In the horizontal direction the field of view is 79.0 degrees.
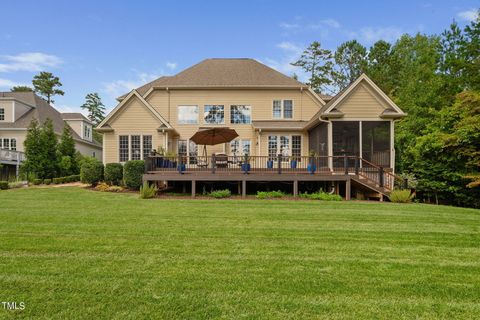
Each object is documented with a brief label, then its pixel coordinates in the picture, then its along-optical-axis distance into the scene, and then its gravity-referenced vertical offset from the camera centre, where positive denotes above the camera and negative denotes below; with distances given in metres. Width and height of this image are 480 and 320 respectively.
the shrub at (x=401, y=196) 12.07 -1.65
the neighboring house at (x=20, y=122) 22.50 +3.50
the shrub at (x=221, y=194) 12.79 -1.62
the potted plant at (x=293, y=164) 15.41 -0.37
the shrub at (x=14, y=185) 16.64 -1.54
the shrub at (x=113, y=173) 16.00 -0.83
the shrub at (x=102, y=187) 15.05 -1.51
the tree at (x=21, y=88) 44.69 +10.88
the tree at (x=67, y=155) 21.05 +0.25
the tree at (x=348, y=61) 34.00 +11.43
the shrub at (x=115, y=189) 14.80 -1.58
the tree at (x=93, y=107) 55.44 +9.80
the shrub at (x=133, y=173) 14.73 -0.77
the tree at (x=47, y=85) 47.19 +12.07
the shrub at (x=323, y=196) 12.57 -1.73
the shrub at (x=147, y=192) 12.31 -1.46
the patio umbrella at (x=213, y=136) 14.45 +1.10
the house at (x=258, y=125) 14.03 +1.95
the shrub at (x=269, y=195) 12.85 -1.67
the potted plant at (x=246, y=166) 13.77 -0.42
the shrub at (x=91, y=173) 16.25 -0.84
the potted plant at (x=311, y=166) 13.85 -0.43
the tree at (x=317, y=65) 35.39 +11.36
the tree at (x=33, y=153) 18.67 +0.34
